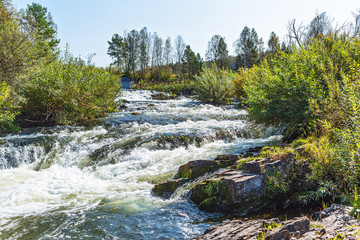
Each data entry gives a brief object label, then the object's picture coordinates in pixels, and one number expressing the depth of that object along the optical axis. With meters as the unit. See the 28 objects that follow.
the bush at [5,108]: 6.71
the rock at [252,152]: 5.18
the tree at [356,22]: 22.66
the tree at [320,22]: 29.63
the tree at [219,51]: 50.00
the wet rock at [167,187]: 4.63
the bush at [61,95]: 9.41
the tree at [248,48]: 46.53
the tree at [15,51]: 8.23
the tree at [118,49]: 48.78
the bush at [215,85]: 17.73
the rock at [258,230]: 2.25
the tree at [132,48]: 48.16
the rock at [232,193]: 3.62
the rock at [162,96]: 23.21
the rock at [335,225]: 2.12
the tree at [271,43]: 53.56
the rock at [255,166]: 3.81
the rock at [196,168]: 4.88
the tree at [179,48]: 54.81
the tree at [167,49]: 54.82
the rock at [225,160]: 4.97
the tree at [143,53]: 47.94
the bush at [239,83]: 18.35
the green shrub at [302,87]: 5.04
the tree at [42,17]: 26.75
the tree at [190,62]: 46.45
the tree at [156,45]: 53.81
